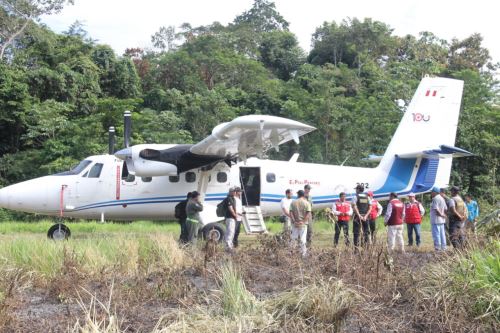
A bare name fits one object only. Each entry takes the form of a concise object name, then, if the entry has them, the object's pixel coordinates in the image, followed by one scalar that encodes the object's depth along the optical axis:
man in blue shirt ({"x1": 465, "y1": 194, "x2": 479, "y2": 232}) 16.00
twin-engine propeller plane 16.03
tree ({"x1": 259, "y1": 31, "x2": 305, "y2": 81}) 47.12
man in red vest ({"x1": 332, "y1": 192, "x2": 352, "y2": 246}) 14.51
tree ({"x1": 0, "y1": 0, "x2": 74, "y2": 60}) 34.41
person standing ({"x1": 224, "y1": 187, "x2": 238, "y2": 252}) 13.58
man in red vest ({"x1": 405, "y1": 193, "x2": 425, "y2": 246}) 15.05
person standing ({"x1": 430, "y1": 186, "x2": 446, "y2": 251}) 13.70
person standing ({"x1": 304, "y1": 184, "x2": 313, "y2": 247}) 12.71
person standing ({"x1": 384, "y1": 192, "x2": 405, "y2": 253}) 13.78
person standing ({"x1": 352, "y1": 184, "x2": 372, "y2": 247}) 13.81
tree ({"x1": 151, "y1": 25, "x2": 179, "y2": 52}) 55.56
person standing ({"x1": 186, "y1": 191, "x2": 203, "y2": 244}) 13.63
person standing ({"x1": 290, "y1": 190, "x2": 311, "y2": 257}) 12.54
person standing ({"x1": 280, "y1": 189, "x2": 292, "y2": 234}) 15.00
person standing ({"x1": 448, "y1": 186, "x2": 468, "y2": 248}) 13.37
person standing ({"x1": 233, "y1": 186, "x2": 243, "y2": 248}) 13.79
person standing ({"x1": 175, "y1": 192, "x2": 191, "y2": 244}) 15.87
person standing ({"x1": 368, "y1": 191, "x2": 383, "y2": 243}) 14.37
